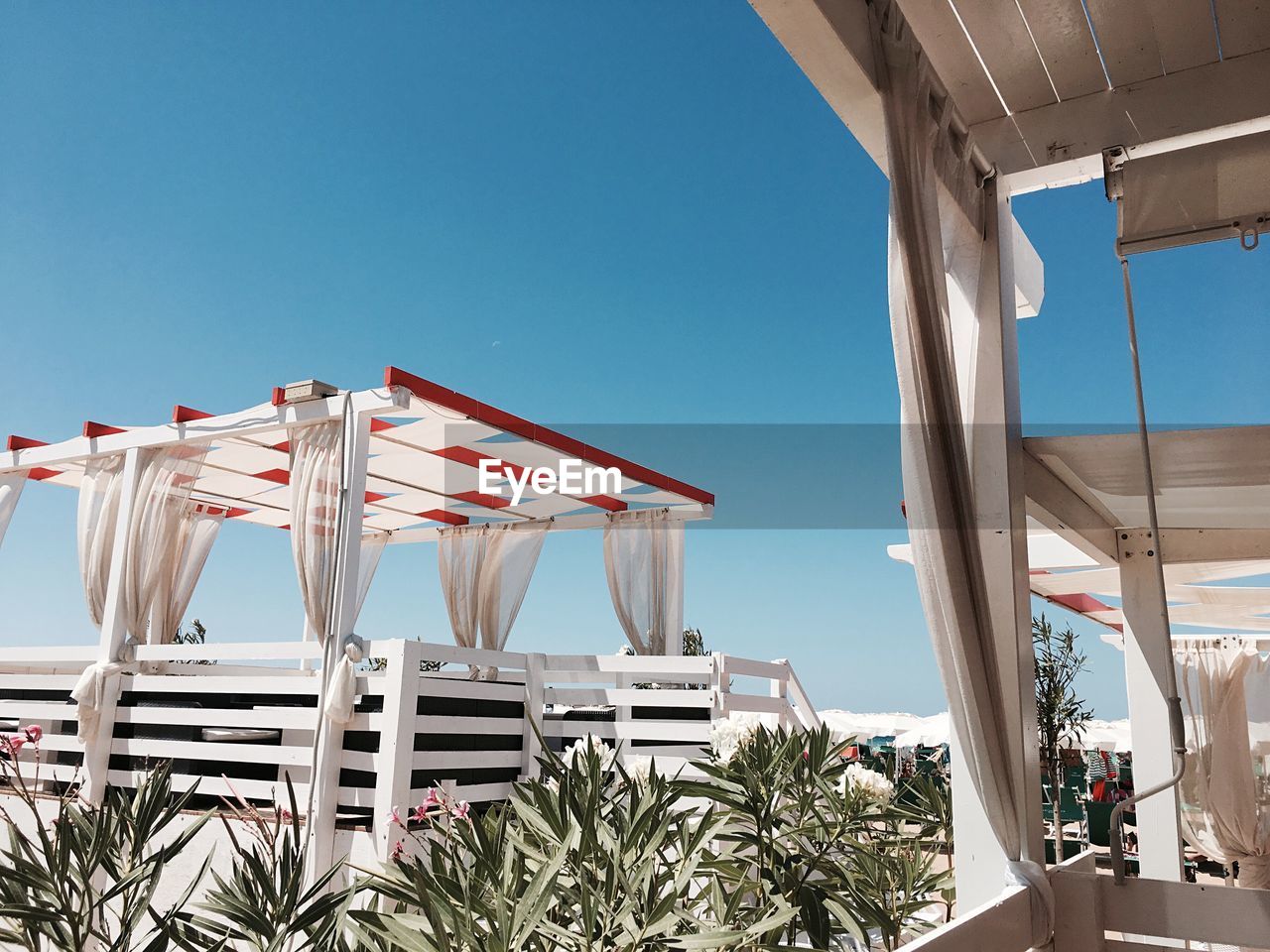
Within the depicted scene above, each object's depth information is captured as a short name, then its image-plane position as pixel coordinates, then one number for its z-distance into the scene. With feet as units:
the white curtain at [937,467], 5.23
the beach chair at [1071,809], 28.53
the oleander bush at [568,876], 3.10
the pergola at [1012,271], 5.25
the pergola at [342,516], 17.85
